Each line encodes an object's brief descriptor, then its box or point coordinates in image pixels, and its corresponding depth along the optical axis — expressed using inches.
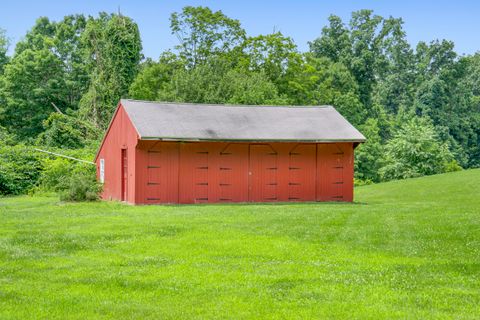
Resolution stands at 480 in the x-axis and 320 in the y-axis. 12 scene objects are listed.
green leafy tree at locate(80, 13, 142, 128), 1936.5
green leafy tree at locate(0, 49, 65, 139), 2203.5
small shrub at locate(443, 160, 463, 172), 2075.8
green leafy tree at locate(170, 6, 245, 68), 2297.0
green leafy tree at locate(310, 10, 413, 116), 2630.4
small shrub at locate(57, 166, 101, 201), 1059.9
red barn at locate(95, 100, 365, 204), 1040.8
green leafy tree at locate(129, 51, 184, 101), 1983.3
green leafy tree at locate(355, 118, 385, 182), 2193.7
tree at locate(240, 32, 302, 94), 2180.1
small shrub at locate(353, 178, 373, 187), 2034.7
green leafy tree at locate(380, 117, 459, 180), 1990.7
